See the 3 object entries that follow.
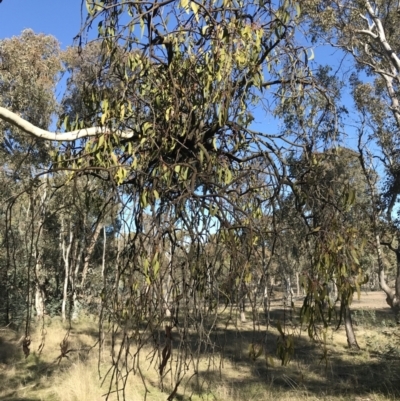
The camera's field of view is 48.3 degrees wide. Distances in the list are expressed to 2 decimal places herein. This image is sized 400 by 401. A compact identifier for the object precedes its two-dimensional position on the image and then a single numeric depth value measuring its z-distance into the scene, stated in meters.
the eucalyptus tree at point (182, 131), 1.62
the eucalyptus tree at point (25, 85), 12.32
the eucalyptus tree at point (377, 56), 10.17
